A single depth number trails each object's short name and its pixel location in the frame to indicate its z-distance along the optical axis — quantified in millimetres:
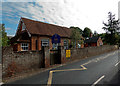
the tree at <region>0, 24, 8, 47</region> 14022
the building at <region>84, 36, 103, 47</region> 38981
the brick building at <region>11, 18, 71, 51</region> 15024
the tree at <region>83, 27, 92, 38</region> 65769
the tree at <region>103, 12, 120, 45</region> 34812
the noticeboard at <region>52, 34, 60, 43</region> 12330
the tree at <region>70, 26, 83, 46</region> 20175
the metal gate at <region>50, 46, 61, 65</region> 10139
